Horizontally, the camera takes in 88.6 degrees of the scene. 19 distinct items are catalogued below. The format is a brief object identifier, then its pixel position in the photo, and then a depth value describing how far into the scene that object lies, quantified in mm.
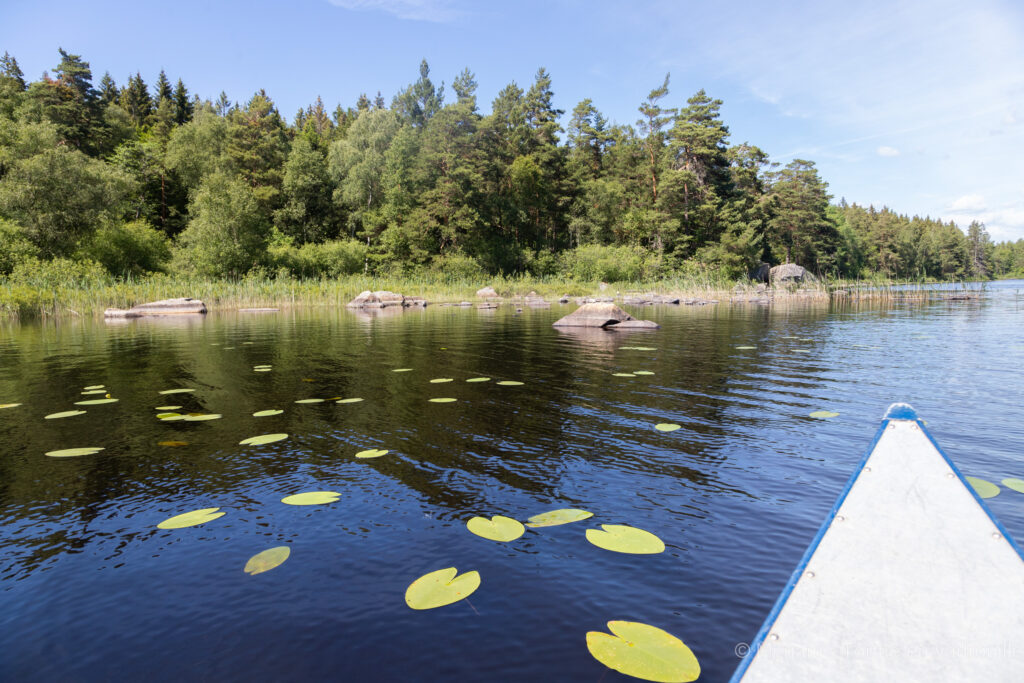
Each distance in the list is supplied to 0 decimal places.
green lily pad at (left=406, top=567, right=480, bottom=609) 2607
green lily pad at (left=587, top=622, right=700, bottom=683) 2086
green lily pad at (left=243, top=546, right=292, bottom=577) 2943
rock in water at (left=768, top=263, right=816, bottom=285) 47406
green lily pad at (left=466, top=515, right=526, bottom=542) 3293
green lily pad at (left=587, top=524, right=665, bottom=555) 3094
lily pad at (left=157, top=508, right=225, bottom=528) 3502
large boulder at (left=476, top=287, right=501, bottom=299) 35188
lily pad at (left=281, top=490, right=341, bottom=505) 3844
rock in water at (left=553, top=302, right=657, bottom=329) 16281
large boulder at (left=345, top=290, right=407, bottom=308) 30297
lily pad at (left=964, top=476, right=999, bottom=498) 3672
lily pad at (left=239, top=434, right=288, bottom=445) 5258
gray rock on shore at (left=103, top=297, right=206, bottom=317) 24019
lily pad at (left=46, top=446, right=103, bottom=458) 4844
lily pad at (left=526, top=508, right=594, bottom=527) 3470
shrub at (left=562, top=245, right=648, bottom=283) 45125
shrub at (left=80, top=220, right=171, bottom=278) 34625
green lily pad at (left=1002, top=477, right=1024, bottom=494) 3790
